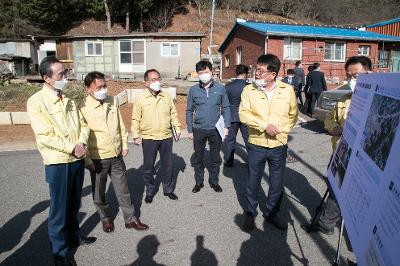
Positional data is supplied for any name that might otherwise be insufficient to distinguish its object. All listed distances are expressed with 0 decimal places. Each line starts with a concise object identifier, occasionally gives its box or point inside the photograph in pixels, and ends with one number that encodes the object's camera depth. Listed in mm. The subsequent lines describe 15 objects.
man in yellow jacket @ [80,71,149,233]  3770
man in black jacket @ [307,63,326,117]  11477
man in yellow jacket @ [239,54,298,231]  3811
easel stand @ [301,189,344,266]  3938
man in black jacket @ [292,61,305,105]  13086
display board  1454
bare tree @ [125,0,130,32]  40344
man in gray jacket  5113
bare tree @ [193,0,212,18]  47375
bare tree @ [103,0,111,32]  40131
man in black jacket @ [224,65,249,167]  6379
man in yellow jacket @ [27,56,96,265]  3059
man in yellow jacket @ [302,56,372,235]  3607
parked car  10031
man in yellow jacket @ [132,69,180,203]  4719
